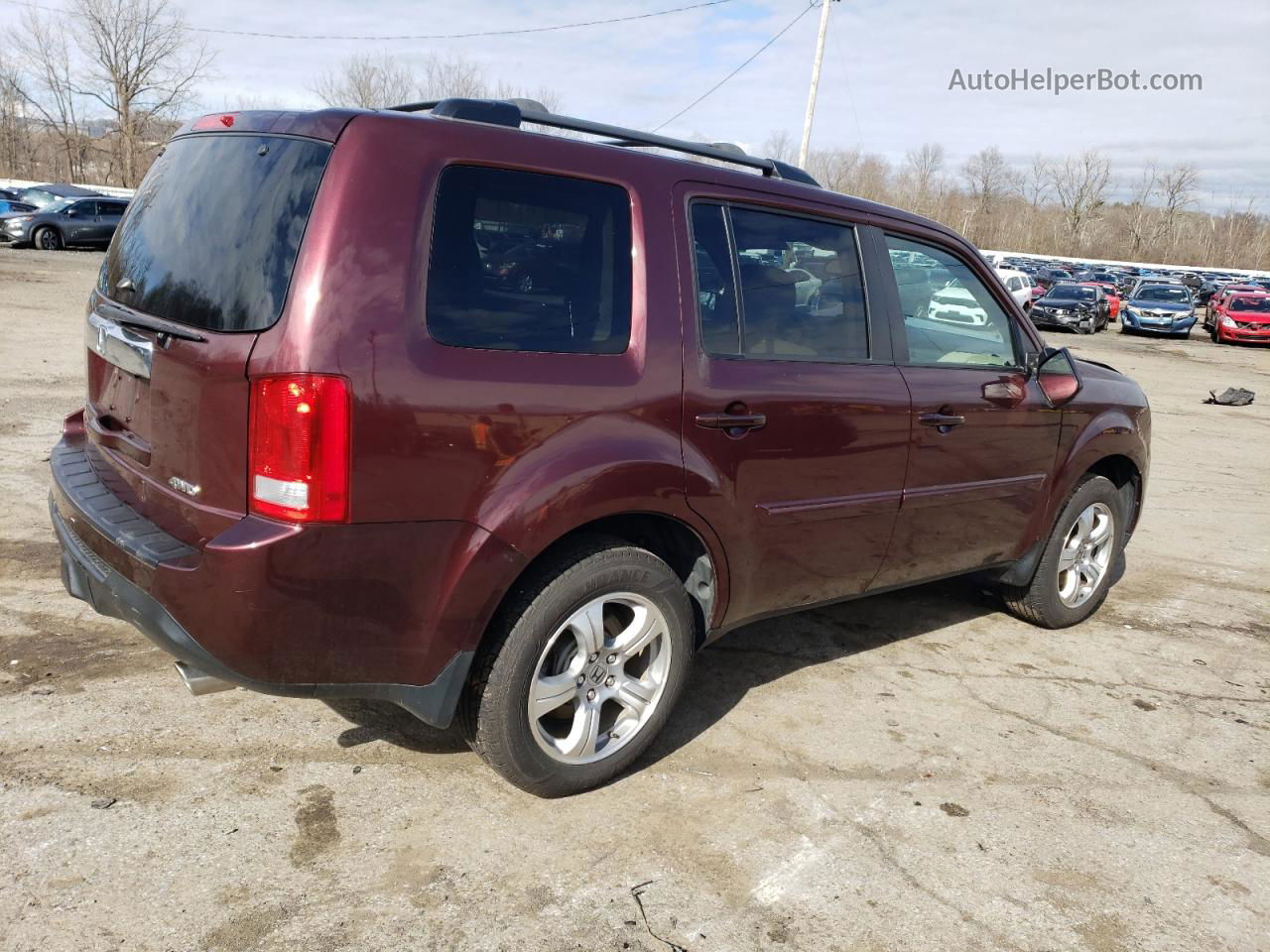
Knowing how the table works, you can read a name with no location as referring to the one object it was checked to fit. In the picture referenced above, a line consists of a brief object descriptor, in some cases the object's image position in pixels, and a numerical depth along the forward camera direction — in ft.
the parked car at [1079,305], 100.63
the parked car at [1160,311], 102.37
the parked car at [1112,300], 116.78
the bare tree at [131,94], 176.76
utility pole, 99.60
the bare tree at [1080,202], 320.70
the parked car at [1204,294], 159.04
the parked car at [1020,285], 98.02
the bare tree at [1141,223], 322.16
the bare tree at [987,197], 332.60
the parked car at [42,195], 99.86
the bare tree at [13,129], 202.19
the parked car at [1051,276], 148.55
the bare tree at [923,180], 294.66
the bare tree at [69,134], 197.26
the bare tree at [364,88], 162.81
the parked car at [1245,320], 97.45
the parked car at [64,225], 87.35
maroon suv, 8.39
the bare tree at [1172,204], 326.03
